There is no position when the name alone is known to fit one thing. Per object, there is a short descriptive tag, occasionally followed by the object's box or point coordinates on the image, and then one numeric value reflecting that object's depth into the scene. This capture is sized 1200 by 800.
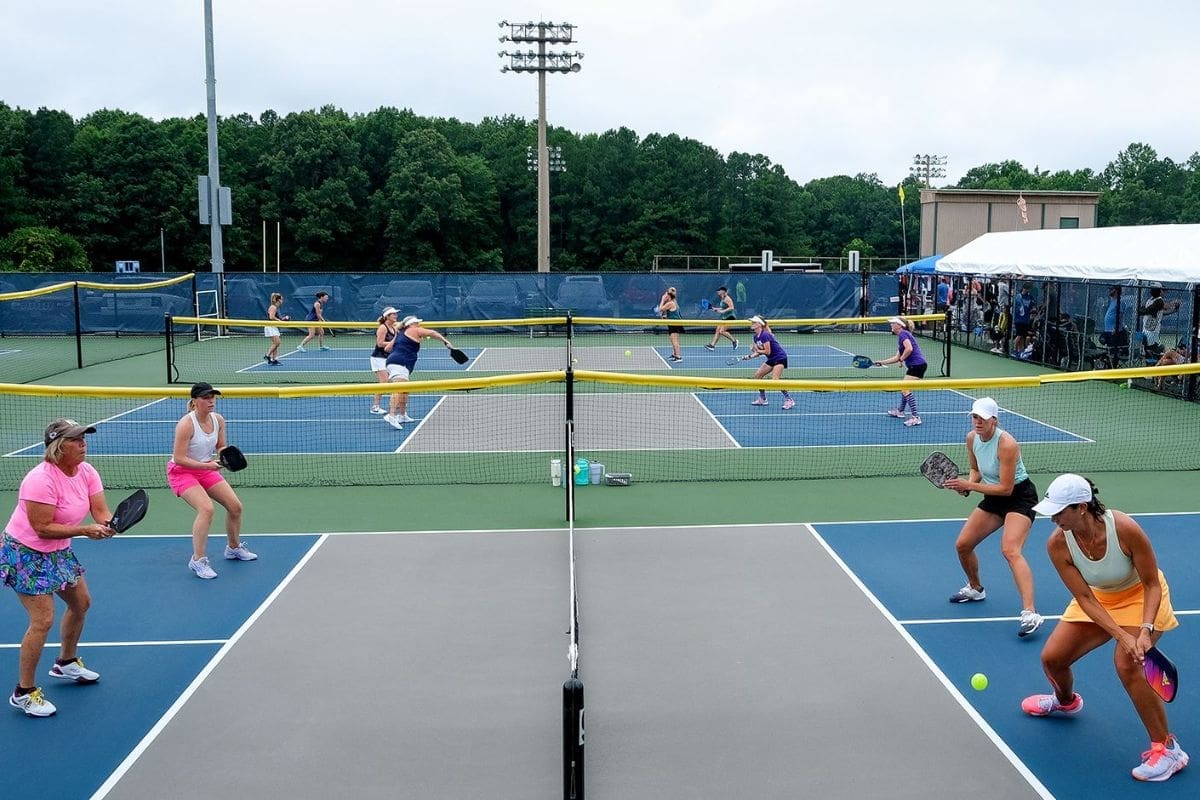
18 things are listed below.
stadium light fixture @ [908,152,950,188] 77.62
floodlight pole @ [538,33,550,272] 45.44
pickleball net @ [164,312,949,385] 24.67
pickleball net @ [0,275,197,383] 33.31
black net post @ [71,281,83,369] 25.21
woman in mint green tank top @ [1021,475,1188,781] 6.02
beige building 54.78
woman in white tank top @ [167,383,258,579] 9.78
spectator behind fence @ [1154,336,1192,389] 21.78
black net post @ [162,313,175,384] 22.02
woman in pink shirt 6.98
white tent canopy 21.83
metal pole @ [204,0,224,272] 33.16
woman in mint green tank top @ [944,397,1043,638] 8.48
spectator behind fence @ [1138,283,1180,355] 22.56
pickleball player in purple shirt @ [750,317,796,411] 19.33
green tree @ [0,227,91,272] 51.03
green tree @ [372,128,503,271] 71.38
